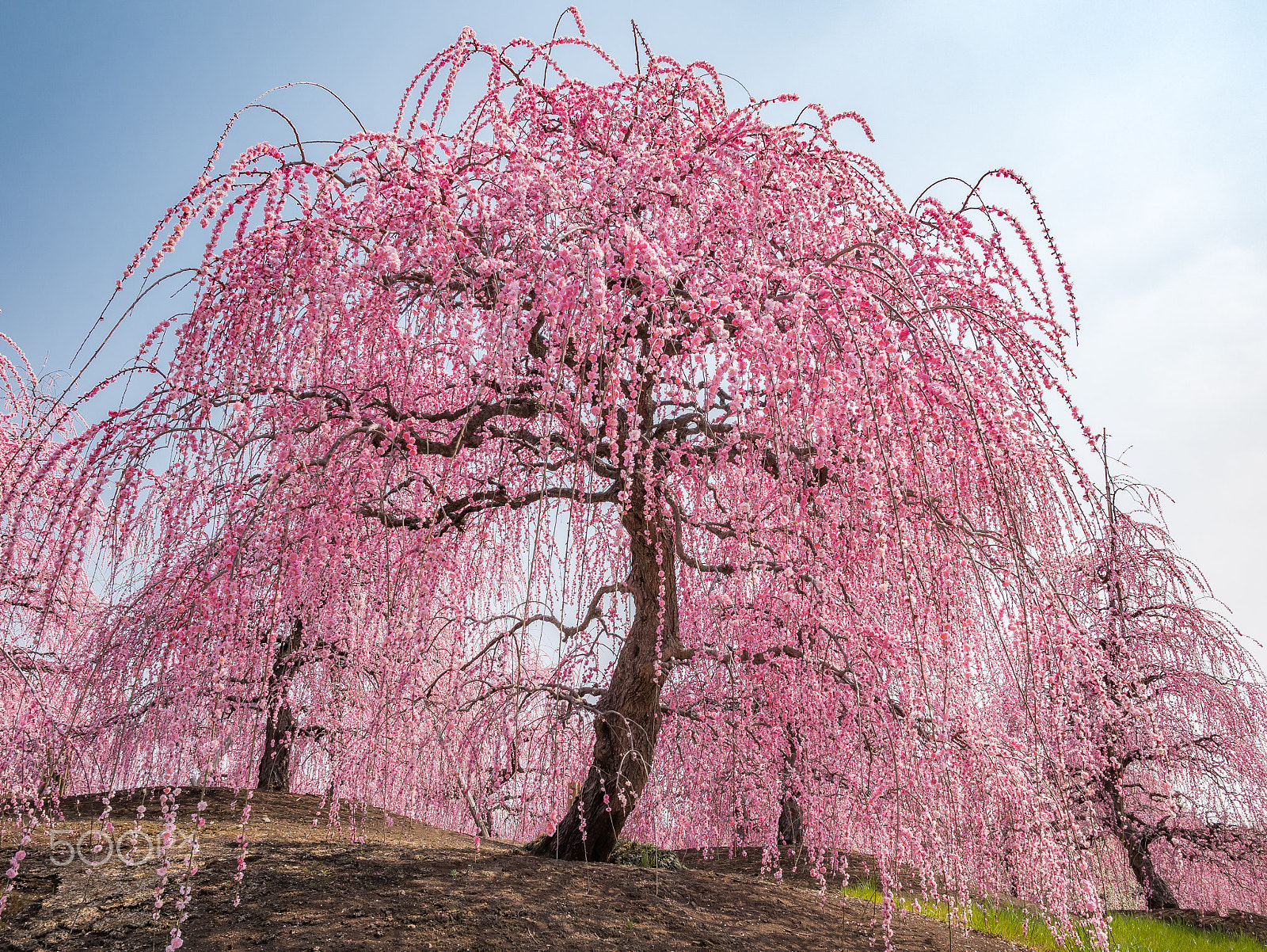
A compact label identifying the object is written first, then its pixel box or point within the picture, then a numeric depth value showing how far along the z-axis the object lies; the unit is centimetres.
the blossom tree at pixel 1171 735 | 745
